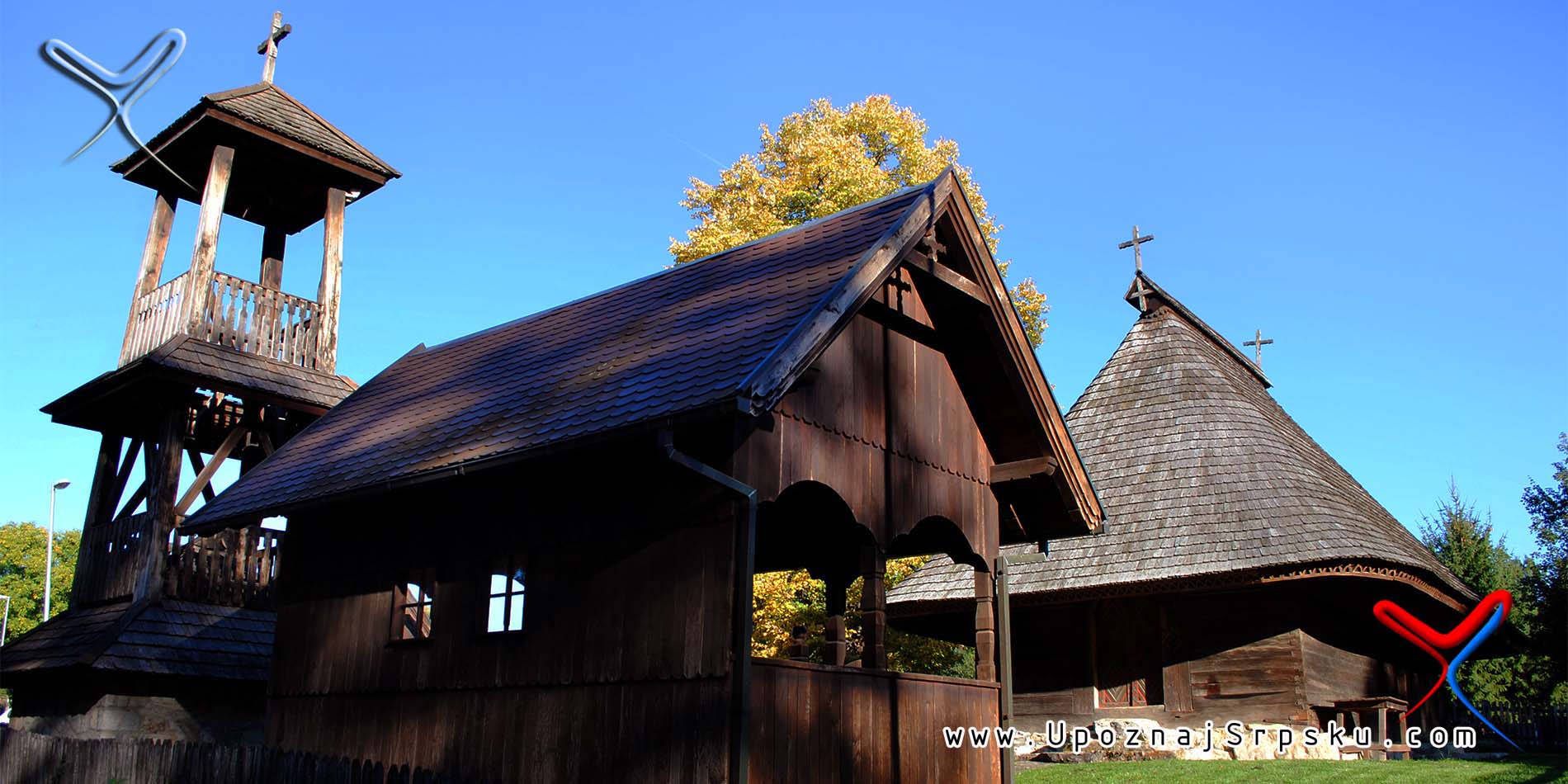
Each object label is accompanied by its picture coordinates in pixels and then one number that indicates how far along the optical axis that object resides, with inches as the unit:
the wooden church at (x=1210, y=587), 717.3
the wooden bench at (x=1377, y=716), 702.5
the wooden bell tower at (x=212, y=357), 689.6
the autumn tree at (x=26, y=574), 3191.4
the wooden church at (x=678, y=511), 382.0
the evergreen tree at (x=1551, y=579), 1048.2
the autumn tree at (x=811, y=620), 917.8
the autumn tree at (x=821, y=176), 1021.2
